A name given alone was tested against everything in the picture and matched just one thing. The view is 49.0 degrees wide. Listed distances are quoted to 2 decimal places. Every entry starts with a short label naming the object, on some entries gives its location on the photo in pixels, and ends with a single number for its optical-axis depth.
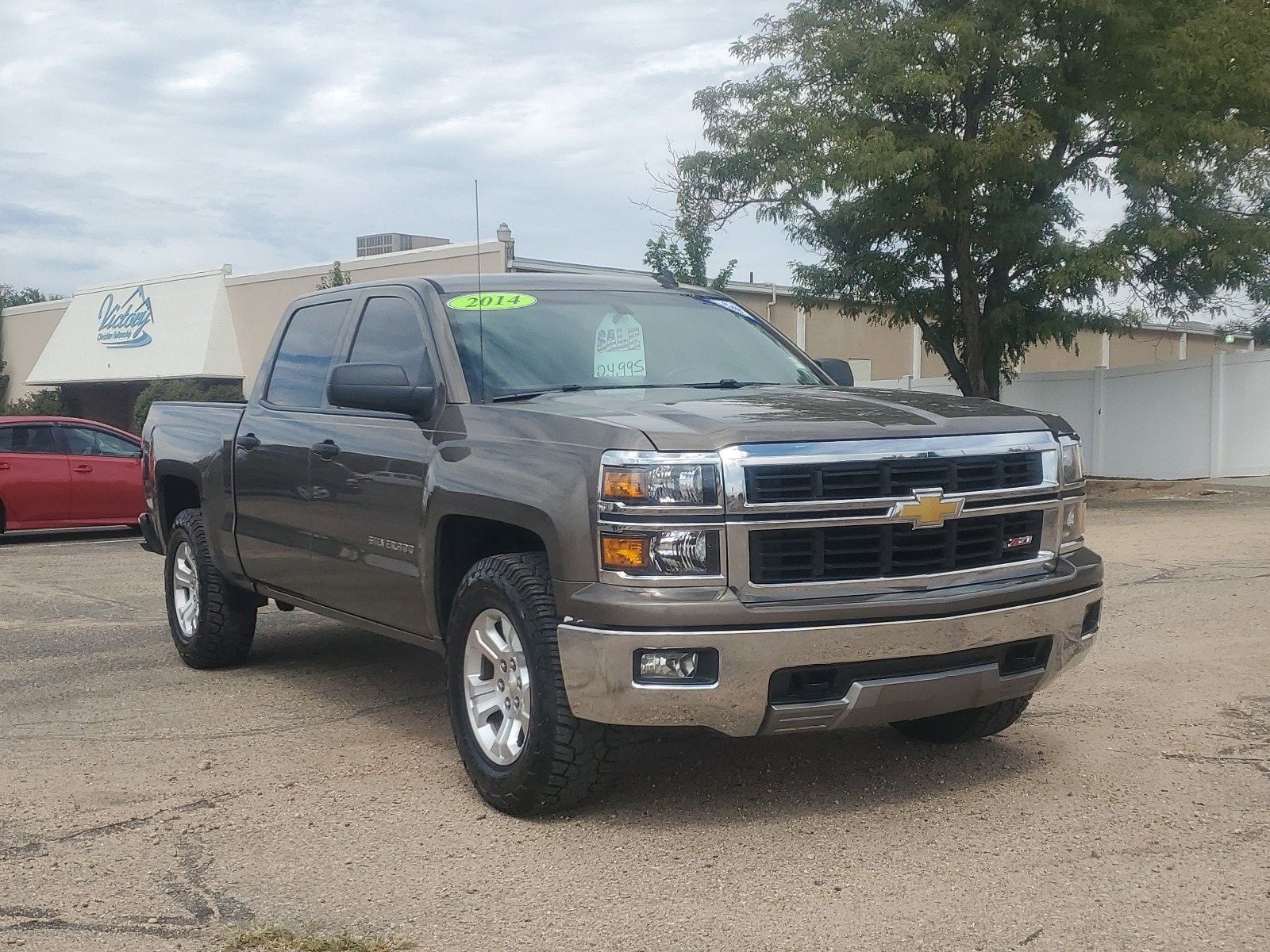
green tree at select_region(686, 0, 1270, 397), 18.56
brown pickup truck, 4.35
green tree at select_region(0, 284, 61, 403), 72.88
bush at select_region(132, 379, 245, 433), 34.56
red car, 15.86
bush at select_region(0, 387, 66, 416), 42.47
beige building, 35.62
